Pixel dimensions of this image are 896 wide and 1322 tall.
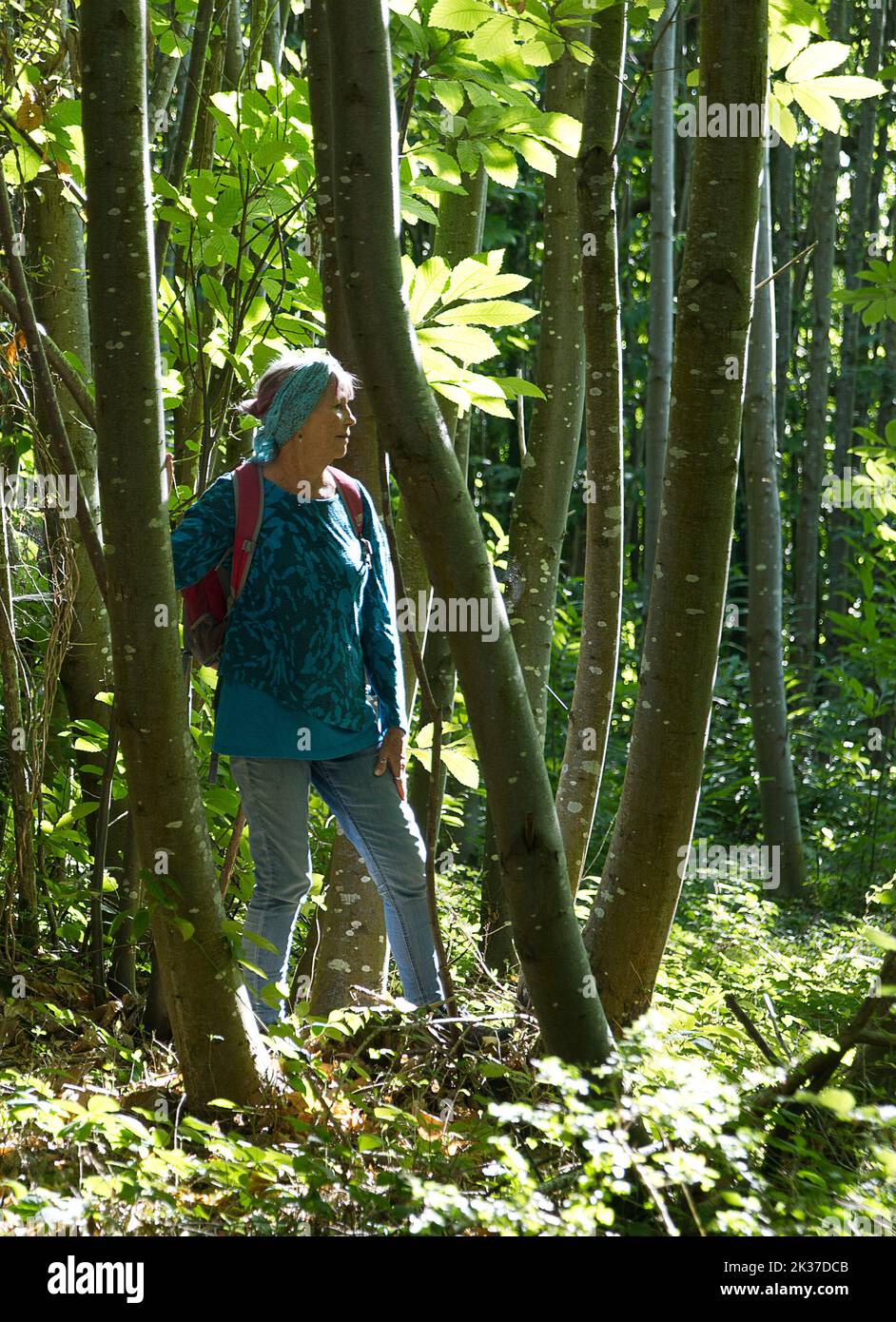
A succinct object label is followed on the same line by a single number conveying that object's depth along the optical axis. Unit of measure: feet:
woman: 18.65
